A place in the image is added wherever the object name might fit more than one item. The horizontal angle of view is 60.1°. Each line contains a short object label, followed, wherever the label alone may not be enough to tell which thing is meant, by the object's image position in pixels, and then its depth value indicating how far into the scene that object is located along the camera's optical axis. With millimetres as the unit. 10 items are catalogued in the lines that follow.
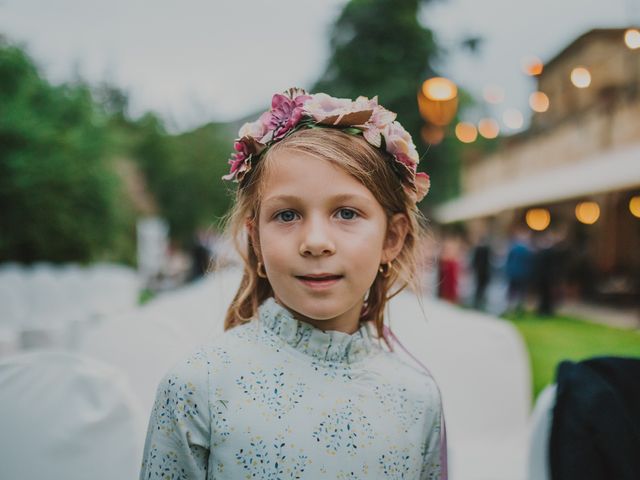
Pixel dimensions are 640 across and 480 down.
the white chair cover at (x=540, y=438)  2006
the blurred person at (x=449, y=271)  11406
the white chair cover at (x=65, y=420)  1688
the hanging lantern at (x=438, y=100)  7641
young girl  1146
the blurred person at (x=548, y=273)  11094
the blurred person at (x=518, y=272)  11547
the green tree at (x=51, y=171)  8992
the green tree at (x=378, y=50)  14945
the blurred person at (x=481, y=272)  12070
